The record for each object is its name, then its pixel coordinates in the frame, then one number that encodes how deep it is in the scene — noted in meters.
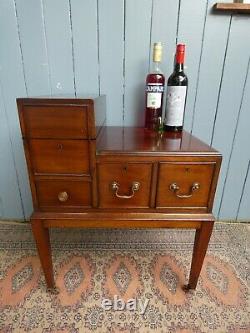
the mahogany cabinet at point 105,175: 0.66
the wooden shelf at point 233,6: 0.92
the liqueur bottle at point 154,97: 0.90
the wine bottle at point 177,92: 0.85
